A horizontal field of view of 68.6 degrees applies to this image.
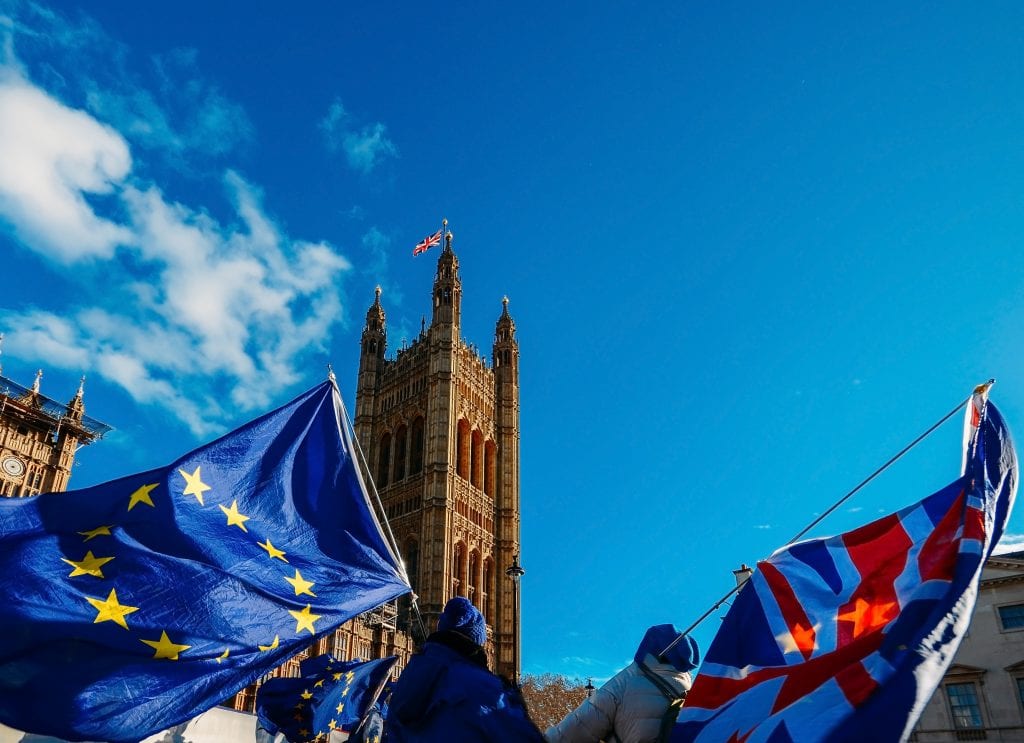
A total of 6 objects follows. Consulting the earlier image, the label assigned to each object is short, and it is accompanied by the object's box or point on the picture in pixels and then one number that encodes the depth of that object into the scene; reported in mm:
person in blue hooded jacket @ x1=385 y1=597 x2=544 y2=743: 3395
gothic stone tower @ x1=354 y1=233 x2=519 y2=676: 51969
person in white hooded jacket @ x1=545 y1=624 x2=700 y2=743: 3812
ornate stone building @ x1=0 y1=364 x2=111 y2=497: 32812
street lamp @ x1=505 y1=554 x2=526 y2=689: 20297
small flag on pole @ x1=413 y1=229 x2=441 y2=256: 59438
